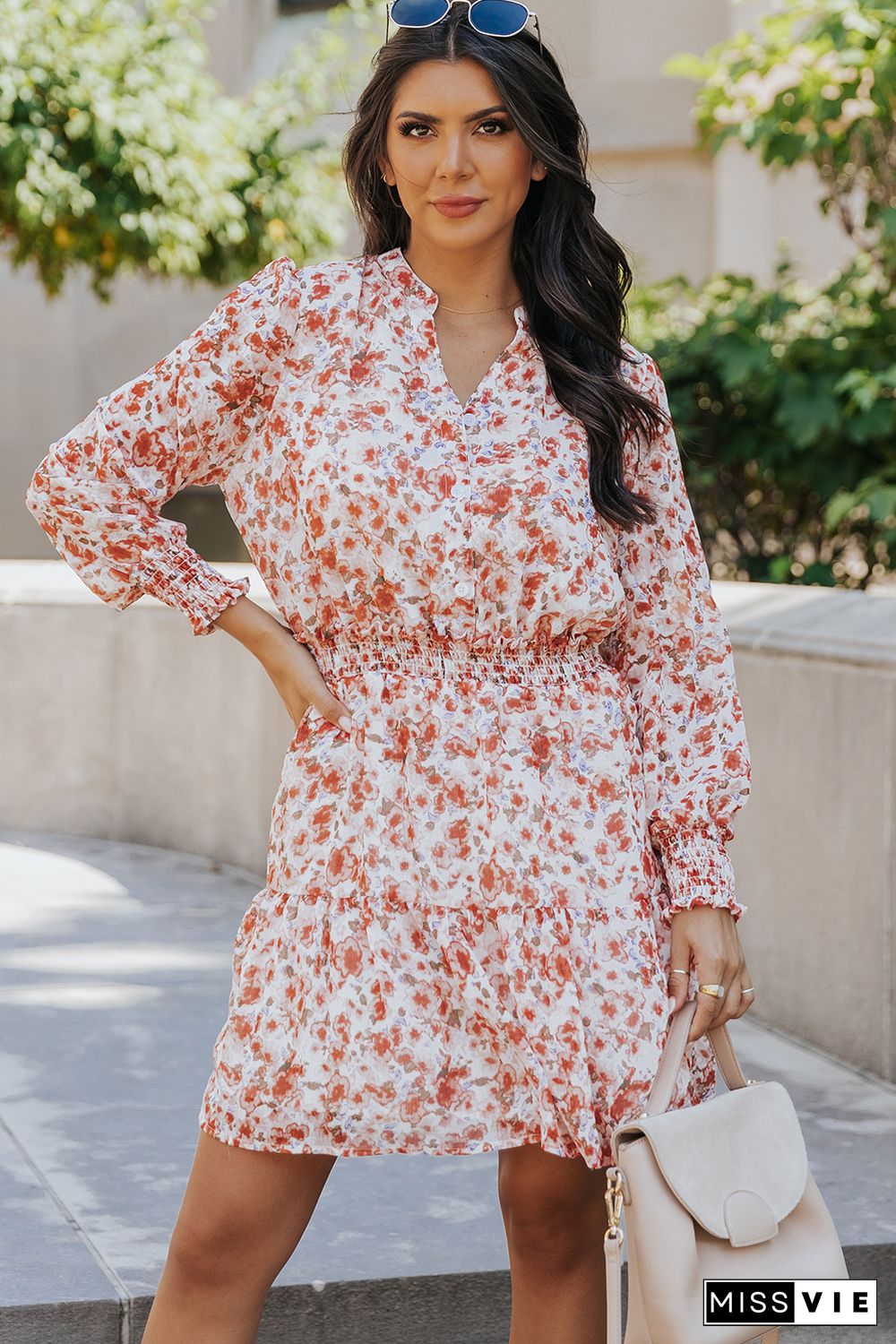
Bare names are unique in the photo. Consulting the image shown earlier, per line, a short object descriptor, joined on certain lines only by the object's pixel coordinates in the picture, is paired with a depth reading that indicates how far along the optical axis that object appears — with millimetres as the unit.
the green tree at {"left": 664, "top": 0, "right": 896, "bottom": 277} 6438
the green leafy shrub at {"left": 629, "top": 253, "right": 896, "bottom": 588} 6941
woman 2234
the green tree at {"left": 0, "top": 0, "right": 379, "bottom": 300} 8227
